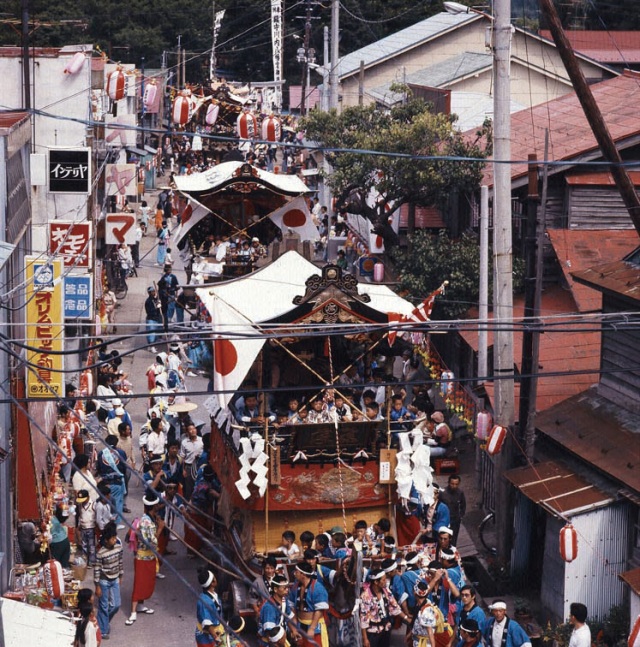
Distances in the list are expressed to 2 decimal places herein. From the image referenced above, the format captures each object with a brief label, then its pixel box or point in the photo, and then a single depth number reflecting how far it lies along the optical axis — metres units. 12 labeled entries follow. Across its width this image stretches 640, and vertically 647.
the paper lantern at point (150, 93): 46.53
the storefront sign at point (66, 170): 24.72
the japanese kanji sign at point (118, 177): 34.66
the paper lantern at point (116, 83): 35.66
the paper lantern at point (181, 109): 39.98
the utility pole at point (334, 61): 41.22
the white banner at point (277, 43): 67.75
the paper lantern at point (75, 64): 29.38
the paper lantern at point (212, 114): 48.50
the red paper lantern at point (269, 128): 44.62
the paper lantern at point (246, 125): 44.74
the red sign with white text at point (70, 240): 23.88
